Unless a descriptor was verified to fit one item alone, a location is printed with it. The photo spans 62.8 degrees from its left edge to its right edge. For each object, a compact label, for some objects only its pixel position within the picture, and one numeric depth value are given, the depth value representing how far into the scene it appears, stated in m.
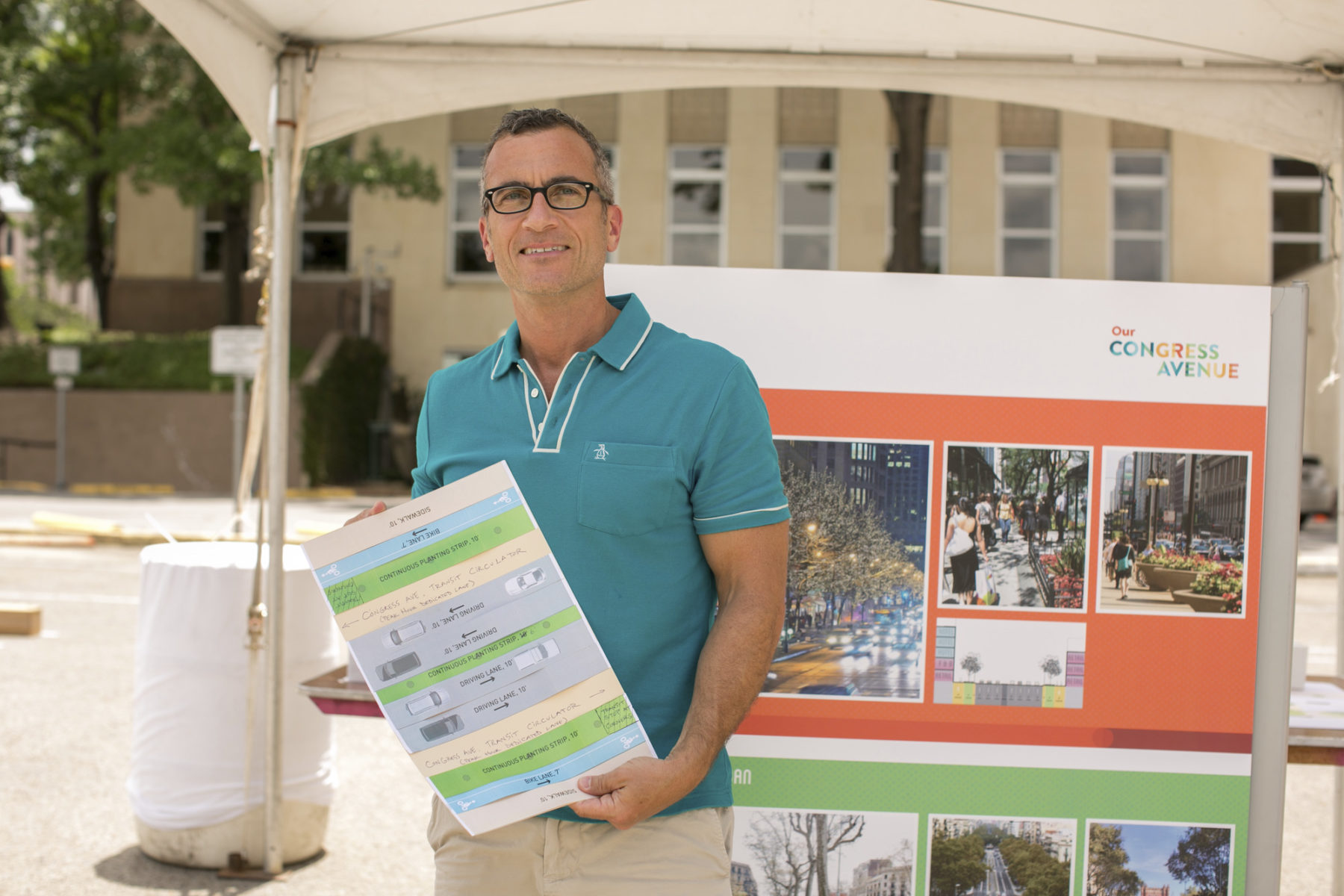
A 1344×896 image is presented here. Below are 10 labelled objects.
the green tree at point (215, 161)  19.75
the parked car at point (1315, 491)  19.81
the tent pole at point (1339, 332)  3.43
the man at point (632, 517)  1.75
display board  2.69
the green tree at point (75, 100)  21.94
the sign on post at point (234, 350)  13.04
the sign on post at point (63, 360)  21.22
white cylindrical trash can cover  4.10
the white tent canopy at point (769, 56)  3.20
